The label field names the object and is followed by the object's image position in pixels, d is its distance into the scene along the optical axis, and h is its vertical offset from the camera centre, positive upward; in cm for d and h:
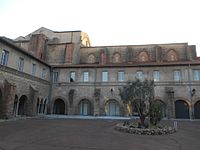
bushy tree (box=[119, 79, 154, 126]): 1391 +47
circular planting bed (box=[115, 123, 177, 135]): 1156 -195
